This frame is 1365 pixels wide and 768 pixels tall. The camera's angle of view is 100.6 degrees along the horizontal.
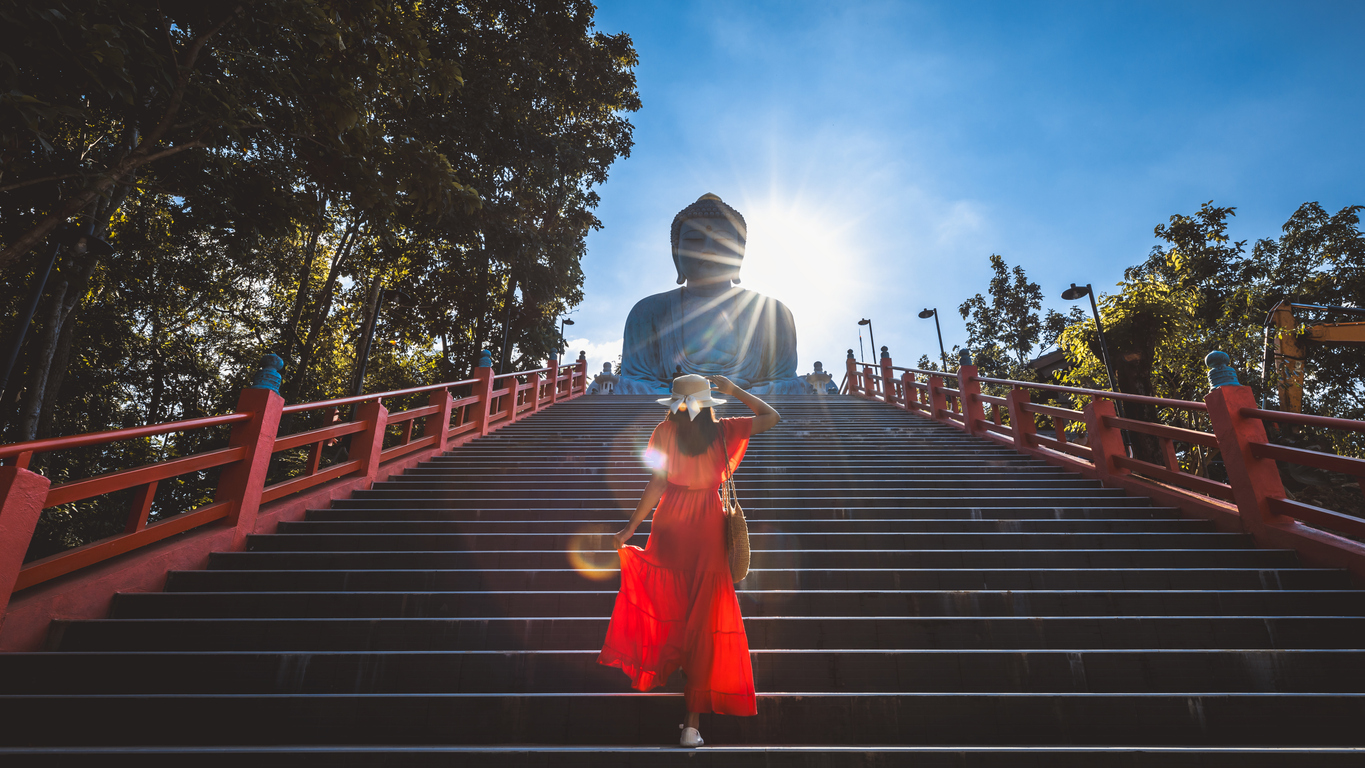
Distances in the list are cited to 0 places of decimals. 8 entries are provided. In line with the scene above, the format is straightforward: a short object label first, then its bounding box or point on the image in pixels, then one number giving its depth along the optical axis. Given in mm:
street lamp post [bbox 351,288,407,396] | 9930
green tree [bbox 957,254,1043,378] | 23938
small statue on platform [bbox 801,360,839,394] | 14562
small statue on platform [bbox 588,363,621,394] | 14500
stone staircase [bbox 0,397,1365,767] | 2205
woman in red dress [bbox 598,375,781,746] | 2115
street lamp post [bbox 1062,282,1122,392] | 11198
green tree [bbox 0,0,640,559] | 4012
